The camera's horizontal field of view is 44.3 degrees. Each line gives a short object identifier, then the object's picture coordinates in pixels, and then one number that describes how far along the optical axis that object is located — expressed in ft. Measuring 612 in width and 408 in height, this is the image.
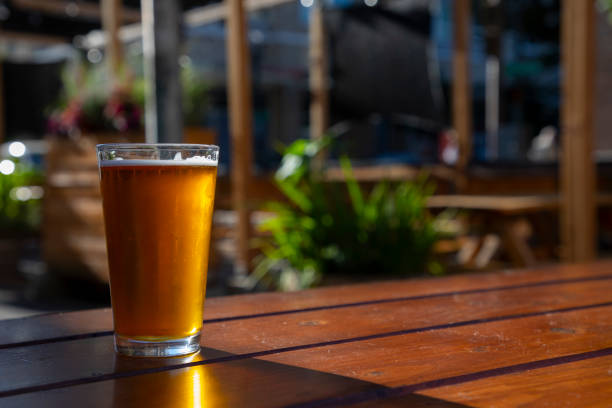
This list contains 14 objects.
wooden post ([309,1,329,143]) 17.87
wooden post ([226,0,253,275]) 15.20
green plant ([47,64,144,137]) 15.52
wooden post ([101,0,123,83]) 19.98
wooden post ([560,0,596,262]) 11.59
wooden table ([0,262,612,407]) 1.78
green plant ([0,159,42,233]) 19.39
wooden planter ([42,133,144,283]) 15.62
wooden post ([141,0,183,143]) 8.86
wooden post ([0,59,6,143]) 25.93
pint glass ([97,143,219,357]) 2.22
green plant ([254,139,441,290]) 9.18
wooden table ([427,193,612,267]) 12.45
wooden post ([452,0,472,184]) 17.66
